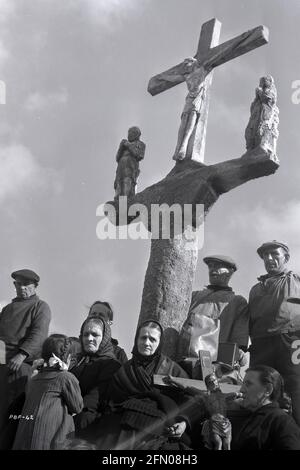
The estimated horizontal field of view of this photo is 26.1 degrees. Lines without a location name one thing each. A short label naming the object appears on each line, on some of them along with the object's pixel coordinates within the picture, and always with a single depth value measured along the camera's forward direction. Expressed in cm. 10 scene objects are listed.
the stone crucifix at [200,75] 820
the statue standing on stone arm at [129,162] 827
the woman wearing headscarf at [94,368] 480
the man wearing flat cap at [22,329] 578
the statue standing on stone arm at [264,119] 721
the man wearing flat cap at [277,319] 556
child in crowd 461
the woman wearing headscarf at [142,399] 450
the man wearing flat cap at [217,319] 588
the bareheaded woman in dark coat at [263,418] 400
